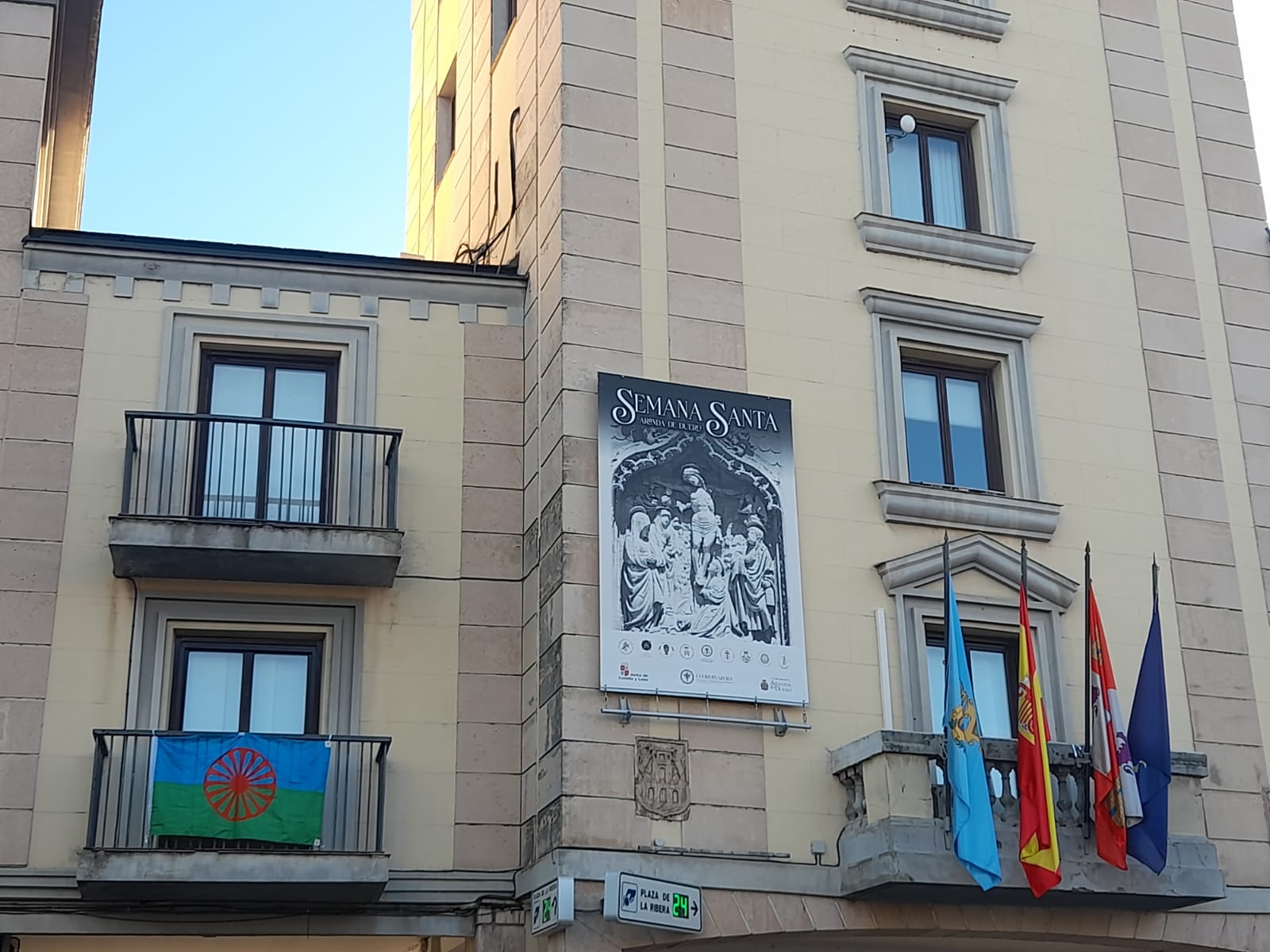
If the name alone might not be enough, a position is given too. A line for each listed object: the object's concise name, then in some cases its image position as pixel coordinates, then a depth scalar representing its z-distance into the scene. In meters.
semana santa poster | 16.98
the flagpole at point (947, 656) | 16.23
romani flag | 16.12
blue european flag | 16.39
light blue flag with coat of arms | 15.70
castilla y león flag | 16.39
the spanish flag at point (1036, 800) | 15.92
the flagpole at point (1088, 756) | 16.77
